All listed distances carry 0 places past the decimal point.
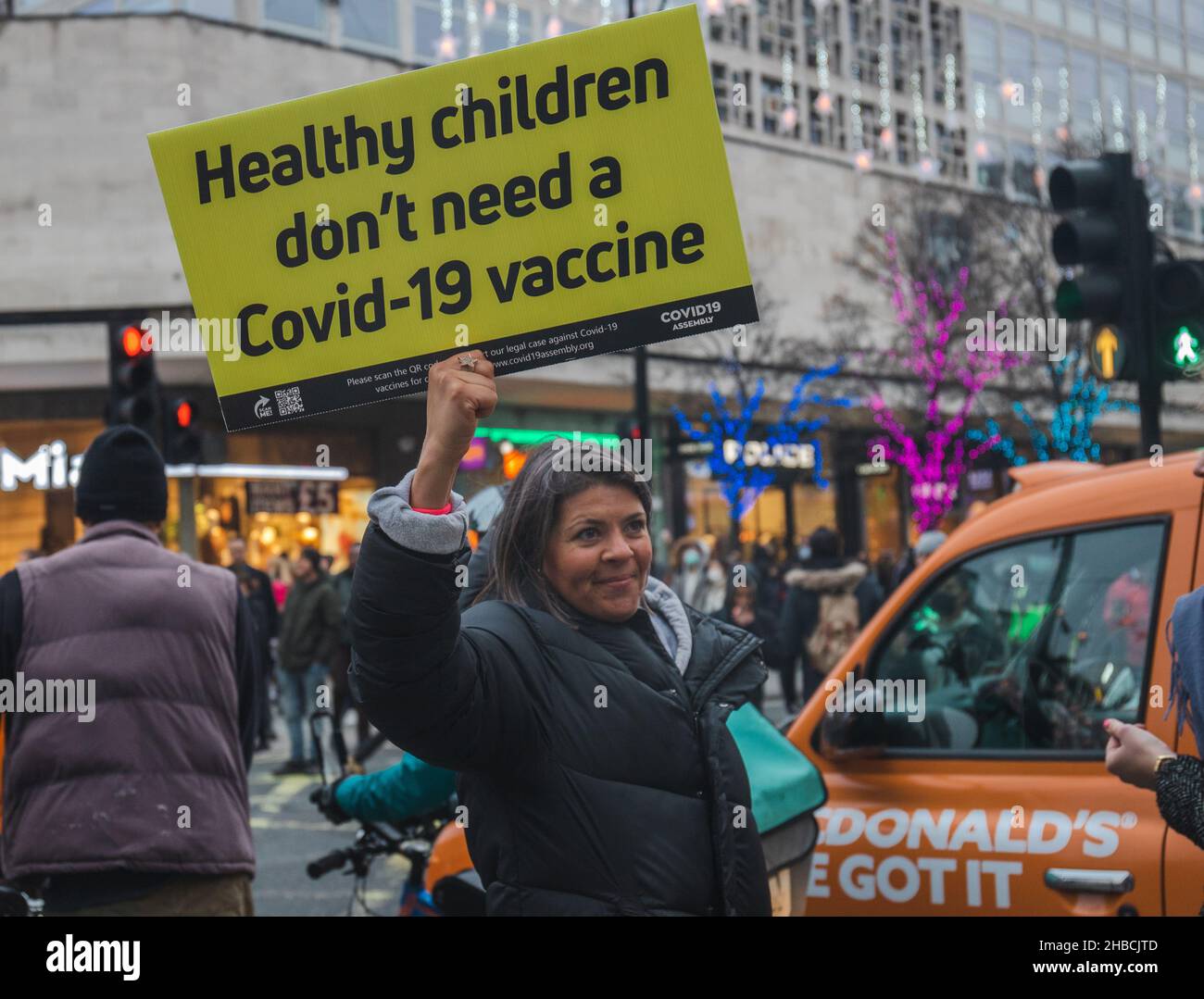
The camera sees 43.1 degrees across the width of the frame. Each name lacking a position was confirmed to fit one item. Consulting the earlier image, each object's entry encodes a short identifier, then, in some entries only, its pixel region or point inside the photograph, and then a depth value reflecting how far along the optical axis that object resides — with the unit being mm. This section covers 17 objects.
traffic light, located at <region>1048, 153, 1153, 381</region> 6172
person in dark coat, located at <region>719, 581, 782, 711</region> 12136
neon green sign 28359
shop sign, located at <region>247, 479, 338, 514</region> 25683
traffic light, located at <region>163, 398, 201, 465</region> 11695
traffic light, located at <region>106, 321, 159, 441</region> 10766
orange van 3461
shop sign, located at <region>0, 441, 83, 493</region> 24328
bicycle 4547
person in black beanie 3311
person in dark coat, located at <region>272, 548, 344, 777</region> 12977
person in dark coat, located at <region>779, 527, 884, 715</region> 11695
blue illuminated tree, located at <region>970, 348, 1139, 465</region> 27562
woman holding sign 2232
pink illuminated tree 30688
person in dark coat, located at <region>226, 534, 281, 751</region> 13922
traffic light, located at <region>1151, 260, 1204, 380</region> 6074
